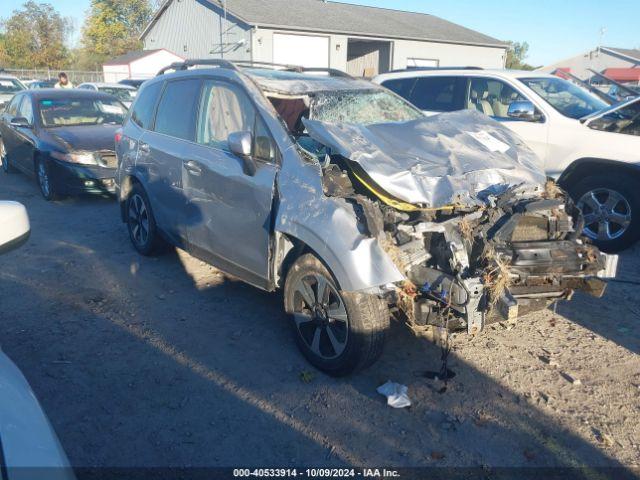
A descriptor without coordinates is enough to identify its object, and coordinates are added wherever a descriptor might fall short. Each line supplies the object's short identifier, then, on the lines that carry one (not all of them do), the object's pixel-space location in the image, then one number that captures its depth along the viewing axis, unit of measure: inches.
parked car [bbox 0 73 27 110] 679.1
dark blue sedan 333.1
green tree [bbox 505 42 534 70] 4019.9
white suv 227.6
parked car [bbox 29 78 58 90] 758.5
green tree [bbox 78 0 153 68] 2095.2
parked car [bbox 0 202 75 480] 59.7
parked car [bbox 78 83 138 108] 645.9
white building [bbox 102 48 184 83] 1318.9
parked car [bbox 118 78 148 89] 820.0
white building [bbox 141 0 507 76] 1019.3
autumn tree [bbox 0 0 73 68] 1856.5
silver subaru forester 130.6
